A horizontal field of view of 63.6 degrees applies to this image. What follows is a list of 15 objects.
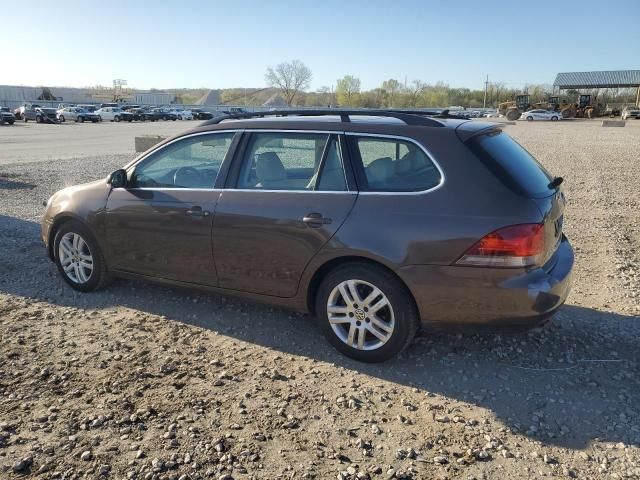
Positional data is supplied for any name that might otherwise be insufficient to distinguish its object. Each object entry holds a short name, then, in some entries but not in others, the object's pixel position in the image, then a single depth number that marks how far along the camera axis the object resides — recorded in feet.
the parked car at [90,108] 191.33
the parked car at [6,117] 145.59
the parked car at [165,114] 212.84
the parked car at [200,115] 223.92
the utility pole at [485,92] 378.61
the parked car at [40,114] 166.30
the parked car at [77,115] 176.35
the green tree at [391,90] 371.68
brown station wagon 10.95
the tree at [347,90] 385.29
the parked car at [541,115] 207.00
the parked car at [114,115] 192.13
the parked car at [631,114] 208.06
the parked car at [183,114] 217.77
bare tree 468.75
